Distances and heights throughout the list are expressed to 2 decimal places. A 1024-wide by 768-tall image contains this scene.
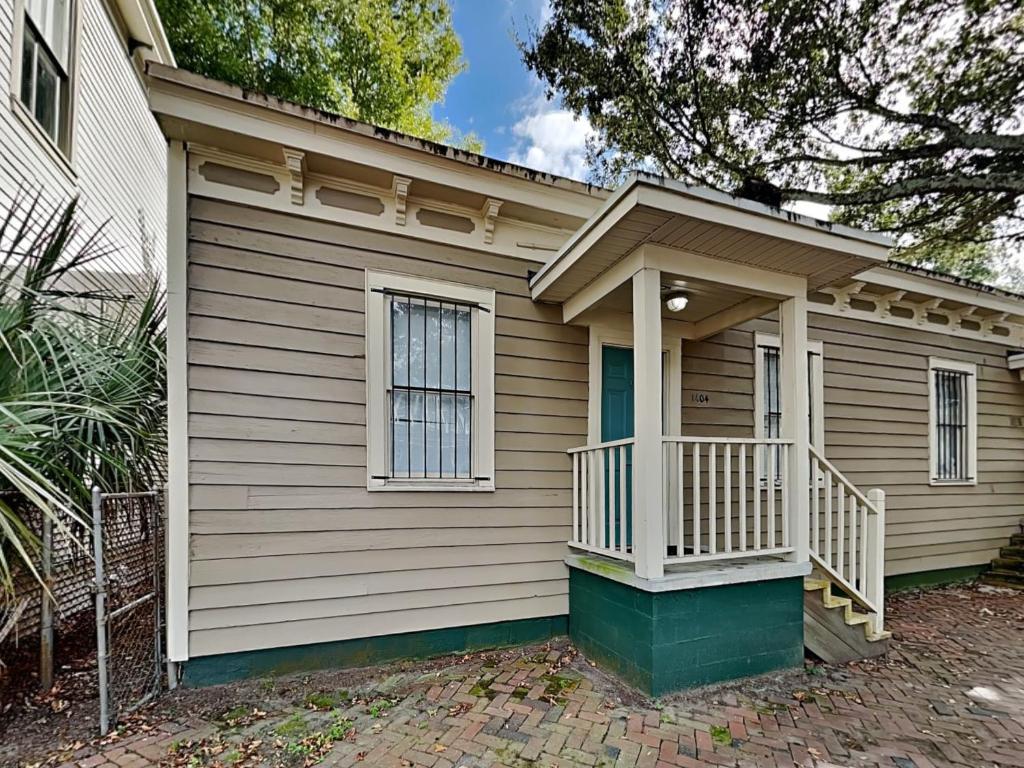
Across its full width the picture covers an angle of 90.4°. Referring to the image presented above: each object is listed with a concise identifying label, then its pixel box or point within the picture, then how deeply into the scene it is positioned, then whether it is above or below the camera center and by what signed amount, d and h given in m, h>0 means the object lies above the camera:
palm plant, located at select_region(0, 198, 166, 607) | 2.45 -0.01
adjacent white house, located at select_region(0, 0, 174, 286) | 4.05 +2.74
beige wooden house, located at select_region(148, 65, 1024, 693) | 3.16 -0.09
